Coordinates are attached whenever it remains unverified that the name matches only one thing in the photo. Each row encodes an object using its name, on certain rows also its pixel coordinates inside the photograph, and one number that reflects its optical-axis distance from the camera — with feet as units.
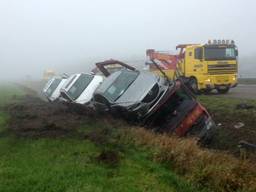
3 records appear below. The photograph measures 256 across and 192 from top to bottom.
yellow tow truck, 41.76
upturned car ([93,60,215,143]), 21.40
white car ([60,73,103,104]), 27.66
